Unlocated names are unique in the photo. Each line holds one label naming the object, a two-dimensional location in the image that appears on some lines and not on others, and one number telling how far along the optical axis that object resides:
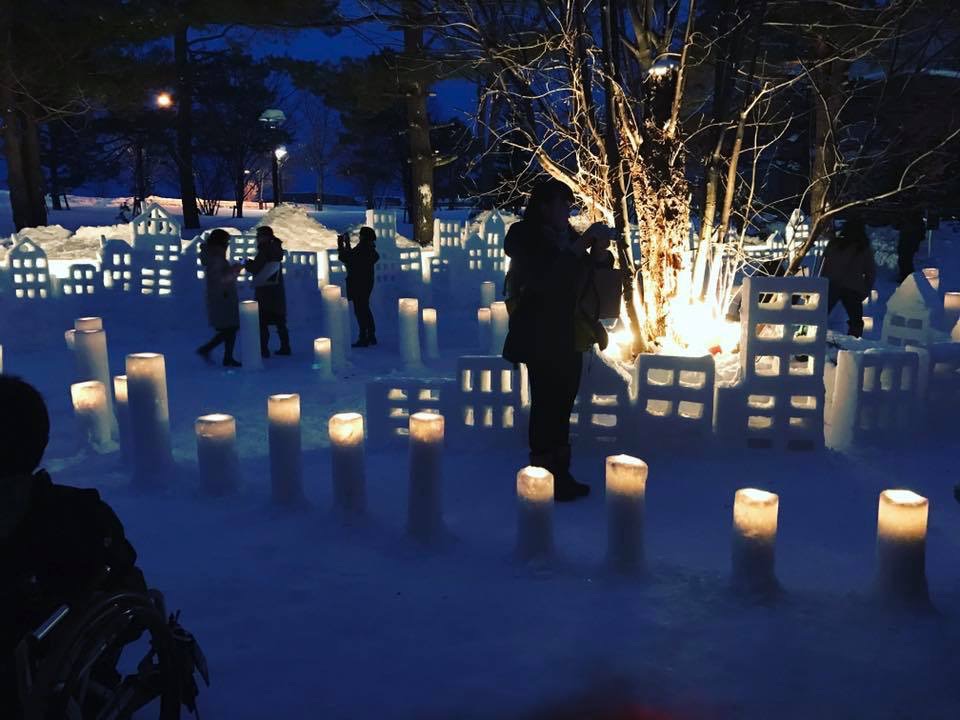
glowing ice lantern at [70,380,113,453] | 5.14
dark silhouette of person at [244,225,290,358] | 8.48
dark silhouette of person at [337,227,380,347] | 9.23
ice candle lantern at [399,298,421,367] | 8.11
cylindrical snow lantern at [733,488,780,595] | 3.21
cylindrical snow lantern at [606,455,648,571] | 3.45
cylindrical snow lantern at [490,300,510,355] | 7.21
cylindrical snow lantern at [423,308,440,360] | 8.38
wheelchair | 1.68
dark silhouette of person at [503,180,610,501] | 4.02
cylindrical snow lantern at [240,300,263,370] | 7.88
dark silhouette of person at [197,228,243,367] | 7.95
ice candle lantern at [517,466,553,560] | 3.47
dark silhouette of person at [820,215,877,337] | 8.20
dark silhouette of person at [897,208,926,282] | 14.99
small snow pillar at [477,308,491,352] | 7.85
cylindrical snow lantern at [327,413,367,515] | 3.99
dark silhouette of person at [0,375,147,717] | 1.86
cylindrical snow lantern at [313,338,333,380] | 7.57
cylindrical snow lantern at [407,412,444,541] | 3.78
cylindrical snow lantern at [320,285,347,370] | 8.08
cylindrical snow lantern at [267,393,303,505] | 4.19
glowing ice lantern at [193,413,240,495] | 4.30
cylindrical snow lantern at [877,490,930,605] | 3.10
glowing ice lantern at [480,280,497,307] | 10.10
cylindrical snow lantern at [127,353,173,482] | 4.57
